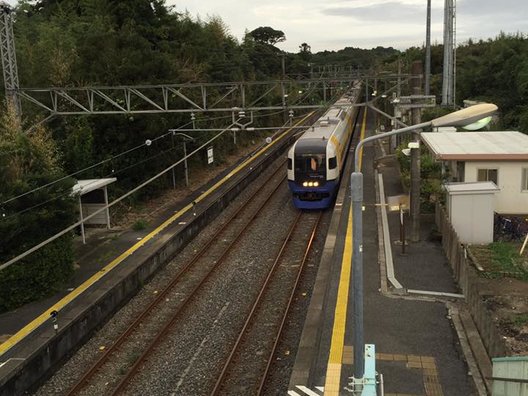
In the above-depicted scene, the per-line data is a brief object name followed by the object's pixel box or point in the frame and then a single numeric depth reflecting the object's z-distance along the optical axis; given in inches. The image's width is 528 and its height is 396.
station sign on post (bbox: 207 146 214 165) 976.6
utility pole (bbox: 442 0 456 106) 1197.1
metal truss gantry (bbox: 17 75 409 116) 695.7
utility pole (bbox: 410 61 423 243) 579.8
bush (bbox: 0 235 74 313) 476.7
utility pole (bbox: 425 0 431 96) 1134.4
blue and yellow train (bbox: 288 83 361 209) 806.5
